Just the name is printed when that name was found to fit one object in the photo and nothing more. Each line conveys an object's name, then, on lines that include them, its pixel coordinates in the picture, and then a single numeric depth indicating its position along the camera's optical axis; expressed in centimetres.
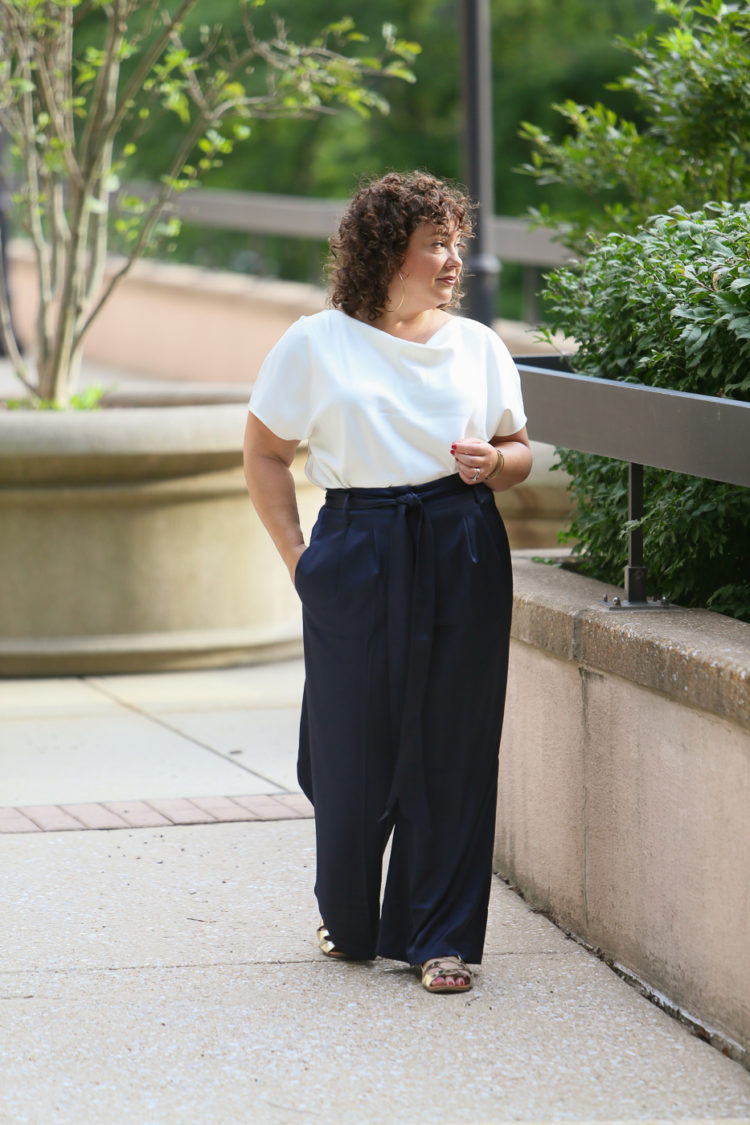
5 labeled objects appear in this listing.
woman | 587
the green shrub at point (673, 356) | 622
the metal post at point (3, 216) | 2614
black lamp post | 1397
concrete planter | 1096
